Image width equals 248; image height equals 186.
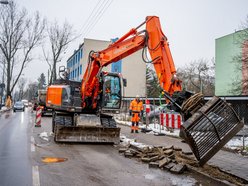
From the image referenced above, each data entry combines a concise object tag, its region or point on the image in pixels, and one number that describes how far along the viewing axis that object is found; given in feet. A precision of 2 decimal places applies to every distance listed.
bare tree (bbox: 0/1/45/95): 89.20
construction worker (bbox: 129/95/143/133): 34.40
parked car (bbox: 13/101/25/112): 93.03
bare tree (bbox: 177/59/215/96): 130.92
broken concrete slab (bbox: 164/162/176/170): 16.31
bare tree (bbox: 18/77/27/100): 241.99
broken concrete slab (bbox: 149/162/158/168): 17.04
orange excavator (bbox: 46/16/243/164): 14.38
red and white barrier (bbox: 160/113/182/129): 33.06
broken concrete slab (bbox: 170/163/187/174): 15.57
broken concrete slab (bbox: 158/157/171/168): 16.79
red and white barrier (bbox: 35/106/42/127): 39.52
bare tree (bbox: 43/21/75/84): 103.39
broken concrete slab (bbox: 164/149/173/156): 19.38
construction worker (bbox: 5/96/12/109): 102.96
